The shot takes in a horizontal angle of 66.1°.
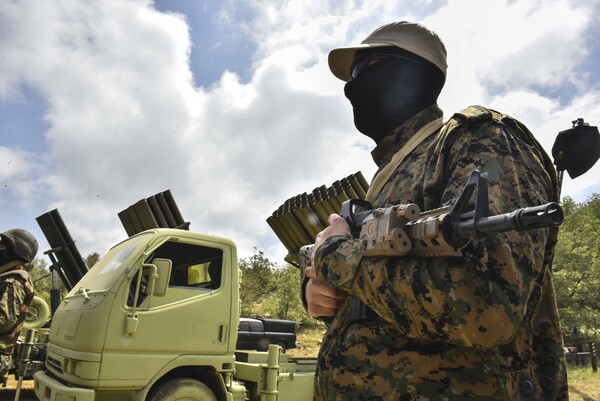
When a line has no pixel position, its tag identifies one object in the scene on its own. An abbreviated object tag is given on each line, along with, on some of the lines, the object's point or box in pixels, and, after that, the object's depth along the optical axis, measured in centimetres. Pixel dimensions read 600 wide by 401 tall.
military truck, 391
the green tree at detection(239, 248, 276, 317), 2099
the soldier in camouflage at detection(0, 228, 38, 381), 502
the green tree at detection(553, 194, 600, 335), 1388
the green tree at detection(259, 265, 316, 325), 1627
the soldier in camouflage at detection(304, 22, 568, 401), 99
